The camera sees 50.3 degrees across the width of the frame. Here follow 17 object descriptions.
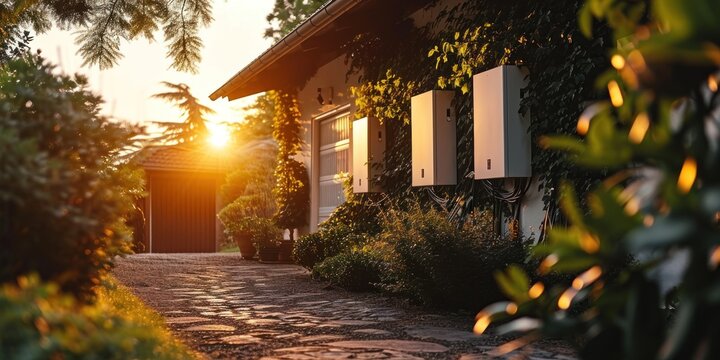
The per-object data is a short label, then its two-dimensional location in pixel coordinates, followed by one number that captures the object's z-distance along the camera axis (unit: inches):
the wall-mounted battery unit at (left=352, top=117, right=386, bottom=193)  381.1
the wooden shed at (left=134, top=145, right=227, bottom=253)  723.4
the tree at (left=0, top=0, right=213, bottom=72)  361.7
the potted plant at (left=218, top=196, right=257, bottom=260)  530.3
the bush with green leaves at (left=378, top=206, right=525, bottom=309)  227.3
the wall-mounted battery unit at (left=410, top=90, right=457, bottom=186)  310.3
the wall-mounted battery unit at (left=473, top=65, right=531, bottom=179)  258.1
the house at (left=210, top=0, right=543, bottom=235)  352.8
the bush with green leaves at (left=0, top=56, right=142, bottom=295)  89.0
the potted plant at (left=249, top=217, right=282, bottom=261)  500.7
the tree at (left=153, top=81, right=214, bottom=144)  1231.5
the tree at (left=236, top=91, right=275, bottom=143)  1198.3
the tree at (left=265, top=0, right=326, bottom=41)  899.4
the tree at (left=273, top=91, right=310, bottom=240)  508.7
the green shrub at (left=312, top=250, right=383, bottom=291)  304.5
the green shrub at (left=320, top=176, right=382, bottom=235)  382.3
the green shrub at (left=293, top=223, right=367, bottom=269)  374.6
